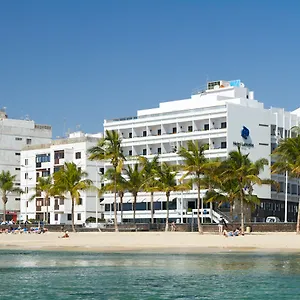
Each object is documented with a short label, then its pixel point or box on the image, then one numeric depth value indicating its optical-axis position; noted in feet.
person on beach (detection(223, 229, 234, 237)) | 265.75
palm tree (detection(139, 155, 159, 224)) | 345.31
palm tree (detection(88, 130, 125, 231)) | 333.62
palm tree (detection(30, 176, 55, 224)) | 423.64
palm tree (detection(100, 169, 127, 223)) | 344.69
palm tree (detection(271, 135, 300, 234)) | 287.07
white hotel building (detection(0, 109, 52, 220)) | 508.12
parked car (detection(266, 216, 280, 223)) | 371.12
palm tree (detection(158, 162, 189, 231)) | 336.49
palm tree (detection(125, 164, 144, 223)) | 356.38
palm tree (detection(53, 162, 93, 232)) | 358.27
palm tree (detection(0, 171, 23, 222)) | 453.58
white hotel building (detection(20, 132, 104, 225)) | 453.17
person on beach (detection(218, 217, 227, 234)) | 298.31
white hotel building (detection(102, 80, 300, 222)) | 388.16
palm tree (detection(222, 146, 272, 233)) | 290.56
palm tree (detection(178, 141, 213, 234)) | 295.28
